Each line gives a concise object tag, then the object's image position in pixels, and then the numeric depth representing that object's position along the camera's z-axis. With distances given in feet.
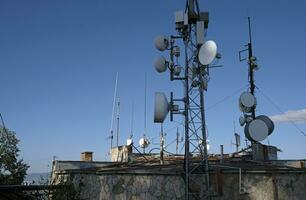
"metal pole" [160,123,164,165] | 63.89
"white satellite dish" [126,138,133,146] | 92.23
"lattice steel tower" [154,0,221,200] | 43.47
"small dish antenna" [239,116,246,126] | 69.00
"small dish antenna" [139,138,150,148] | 95.14
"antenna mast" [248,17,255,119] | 74.42
